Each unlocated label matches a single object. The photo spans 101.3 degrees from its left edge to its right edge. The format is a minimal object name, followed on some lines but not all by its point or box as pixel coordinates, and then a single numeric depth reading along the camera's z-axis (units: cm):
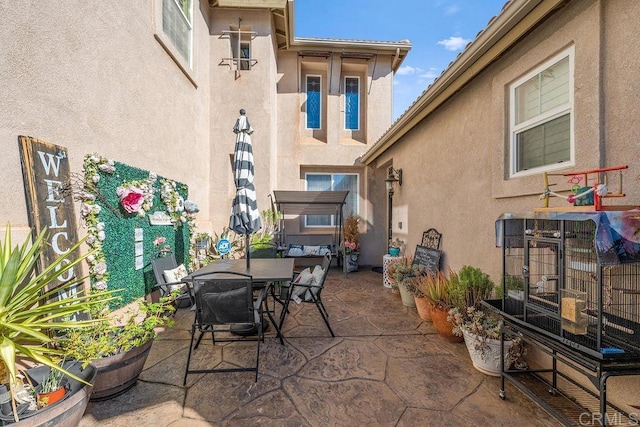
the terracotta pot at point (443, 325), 369
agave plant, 179
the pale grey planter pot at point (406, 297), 506
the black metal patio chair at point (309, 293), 391
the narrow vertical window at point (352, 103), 965
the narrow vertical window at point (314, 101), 951
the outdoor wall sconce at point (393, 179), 707
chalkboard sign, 499
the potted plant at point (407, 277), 492
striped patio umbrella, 442
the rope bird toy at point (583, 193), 188
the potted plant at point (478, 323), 295
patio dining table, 352
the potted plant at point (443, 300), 352
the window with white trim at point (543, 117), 280
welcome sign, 270
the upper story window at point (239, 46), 803
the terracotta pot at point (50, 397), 198
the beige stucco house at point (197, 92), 282
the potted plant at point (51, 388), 199
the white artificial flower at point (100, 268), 343
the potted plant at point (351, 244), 830
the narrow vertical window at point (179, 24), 559
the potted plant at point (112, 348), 246
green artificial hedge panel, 372
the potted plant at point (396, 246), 640
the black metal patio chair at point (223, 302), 307
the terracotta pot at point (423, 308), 433
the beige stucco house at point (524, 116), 227
